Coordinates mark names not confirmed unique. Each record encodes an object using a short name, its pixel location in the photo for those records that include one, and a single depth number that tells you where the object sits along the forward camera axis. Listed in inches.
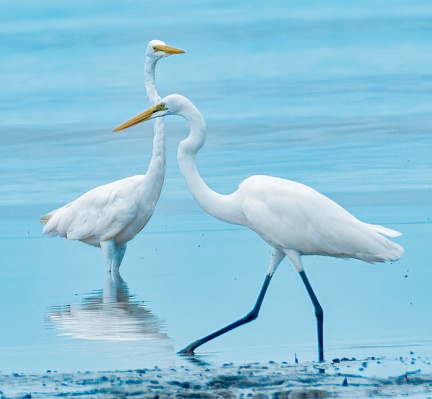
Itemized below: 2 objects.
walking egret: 697.0
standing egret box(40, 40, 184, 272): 1010.1
